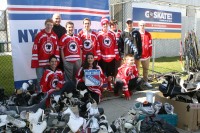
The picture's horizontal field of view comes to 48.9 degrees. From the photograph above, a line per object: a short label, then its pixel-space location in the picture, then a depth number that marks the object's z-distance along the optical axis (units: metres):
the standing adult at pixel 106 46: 5.27
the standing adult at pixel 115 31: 5.59
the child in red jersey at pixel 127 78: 5.10
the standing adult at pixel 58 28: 4.84
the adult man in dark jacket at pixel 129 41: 5.56
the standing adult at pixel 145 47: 6.03
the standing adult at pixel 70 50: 4.76
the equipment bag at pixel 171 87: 3.80
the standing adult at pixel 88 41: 5.04
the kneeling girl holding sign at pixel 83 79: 4.62
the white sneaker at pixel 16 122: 2.88
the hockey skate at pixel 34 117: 2.89
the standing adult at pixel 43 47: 4.57
